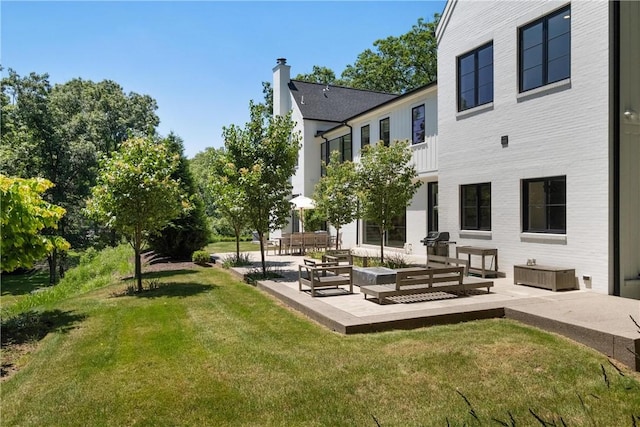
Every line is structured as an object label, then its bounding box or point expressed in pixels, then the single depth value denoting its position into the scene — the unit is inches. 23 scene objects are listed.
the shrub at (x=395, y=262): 538.3
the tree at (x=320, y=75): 1766.7
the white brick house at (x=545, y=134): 361.1
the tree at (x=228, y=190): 496.7
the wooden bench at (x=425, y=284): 347.6
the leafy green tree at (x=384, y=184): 527.5
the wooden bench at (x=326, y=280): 384.2
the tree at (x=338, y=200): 656.4
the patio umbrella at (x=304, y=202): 804.1
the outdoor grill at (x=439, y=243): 535.6
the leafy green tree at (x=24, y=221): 238.8
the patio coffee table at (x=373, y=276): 390.0
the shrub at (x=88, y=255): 958.7
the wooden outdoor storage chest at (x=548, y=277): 381.4
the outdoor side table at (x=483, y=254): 463.1
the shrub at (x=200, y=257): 680.4
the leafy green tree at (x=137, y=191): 428.5
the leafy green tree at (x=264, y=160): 497.7
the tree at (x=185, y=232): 714.8
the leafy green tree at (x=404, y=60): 1476.4
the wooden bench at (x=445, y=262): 458.9
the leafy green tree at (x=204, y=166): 571.8
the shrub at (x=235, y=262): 640.4
